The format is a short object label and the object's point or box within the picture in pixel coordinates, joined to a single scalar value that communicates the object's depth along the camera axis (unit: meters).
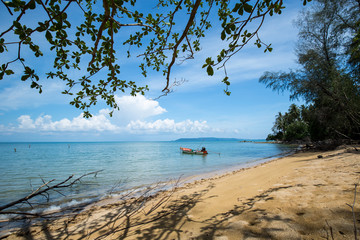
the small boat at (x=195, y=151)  30.63
